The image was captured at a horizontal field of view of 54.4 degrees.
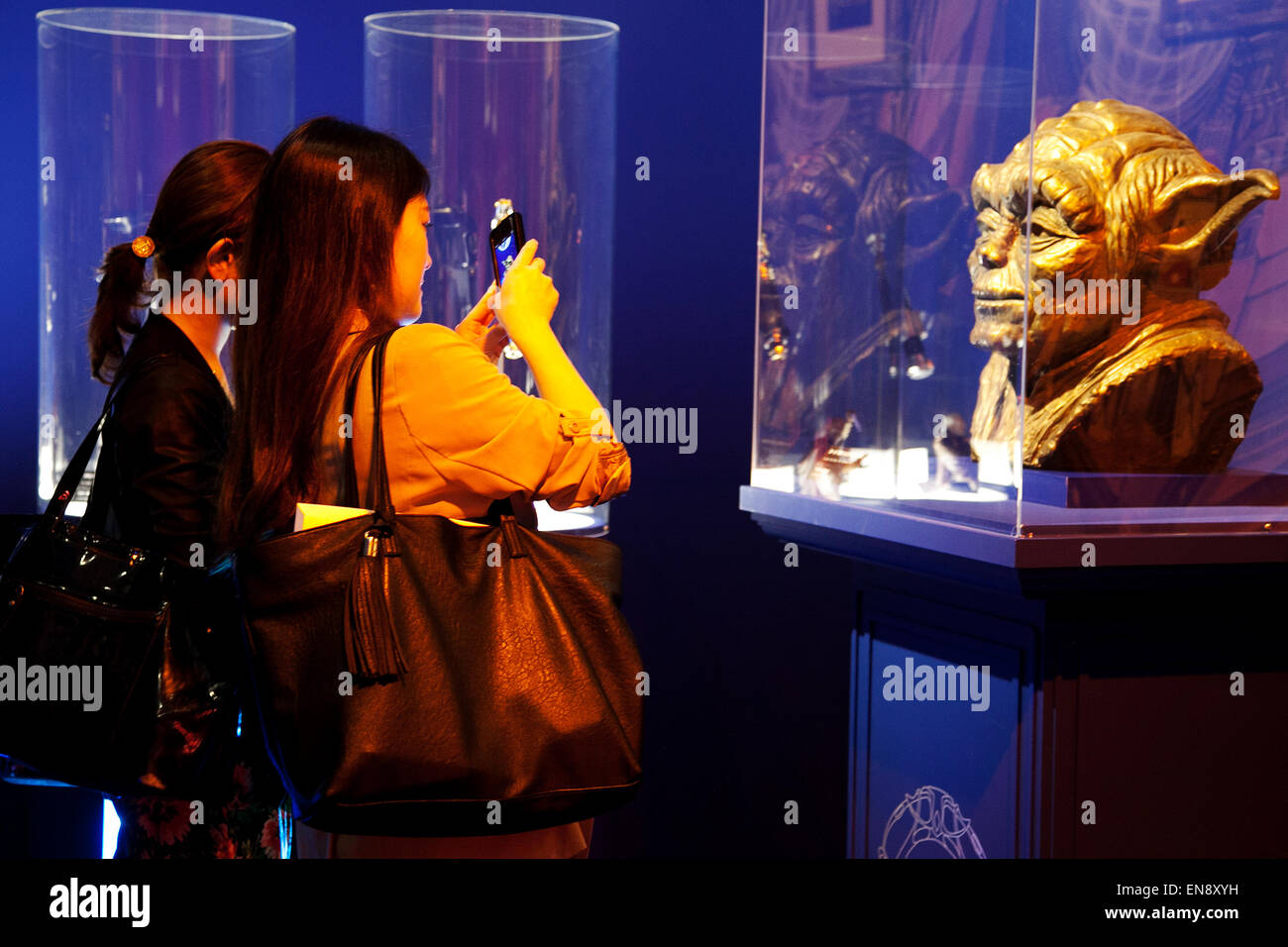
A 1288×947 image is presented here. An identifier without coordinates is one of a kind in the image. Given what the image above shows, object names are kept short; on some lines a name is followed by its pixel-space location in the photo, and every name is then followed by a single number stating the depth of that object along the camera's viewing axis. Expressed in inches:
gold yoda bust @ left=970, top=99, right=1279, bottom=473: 84.7
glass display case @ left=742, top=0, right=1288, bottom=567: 78.2
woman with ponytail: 64.6
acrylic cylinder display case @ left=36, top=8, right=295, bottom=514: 105.9
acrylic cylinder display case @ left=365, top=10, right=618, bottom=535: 109.4
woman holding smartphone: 54.1
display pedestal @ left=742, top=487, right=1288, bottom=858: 77.2
